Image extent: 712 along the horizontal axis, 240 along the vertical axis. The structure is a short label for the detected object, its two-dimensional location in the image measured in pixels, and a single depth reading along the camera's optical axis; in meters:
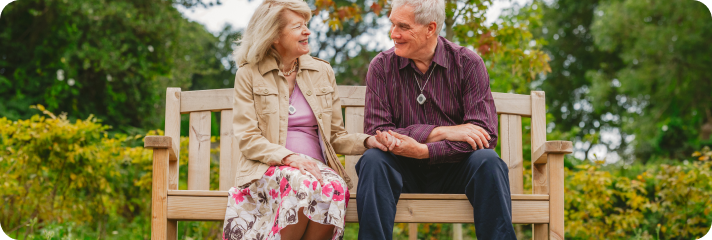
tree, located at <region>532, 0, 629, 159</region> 17.50
